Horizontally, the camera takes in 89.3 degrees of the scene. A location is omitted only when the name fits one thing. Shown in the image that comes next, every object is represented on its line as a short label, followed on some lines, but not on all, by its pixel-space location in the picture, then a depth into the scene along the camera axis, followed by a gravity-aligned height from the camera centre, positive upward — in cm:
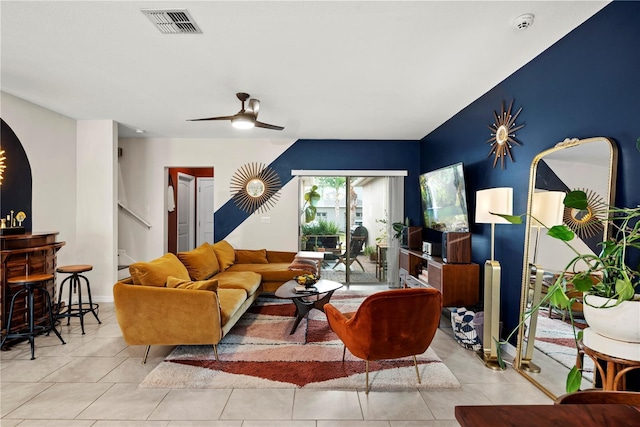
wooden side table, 152 -78
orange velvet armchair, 229 -85
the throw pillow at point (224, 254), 490 -72
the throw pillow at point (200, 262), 399 -70
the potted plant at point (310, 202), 595 +13
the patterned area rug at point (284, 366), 257 -138
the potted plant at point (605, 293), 145 -39
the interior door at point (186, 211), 698 -6
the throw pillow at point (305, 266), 489 -87
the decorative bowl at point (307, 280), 365 -81
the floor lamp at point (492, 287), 282 -69
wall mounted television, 385 +14
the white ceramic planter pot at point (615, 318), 145 -50
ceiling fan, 338 +97
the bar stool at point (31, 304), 305 -95
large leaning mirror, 206 -20
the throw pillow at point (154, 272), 290 -60
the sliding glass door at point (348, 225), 595 -29
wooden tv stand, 354 -81
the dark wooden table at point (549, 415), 87 -57
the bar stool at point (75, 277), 360 -81
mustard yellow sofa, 276 -88
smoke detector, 211 +127
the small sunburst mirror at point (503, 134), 302 +75
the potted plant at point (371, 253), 602 -81
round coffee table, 346 -97
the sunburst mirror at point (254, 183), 582 +46
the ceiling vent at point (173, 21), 211 +128
